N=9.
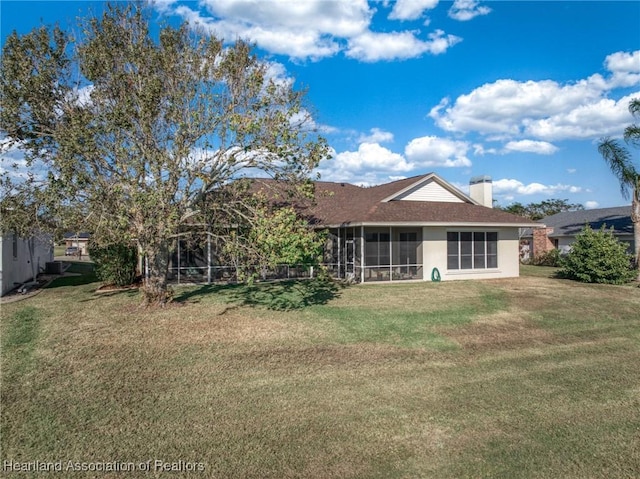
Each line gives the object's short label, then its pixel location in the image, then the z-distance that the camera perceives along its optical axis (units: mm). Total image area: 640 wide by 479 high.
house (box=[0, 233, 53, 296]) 14172
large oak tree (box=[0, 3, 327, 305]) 10453
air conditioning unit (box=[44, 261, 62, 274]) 23003
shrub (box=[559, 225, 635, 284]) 18422
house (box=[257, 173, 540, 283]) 18391
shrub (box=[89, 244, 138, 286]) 16083
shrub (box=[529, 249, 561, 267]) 28672
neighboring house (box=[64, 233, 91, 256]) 58053
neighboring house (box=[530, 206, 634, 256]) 30234
